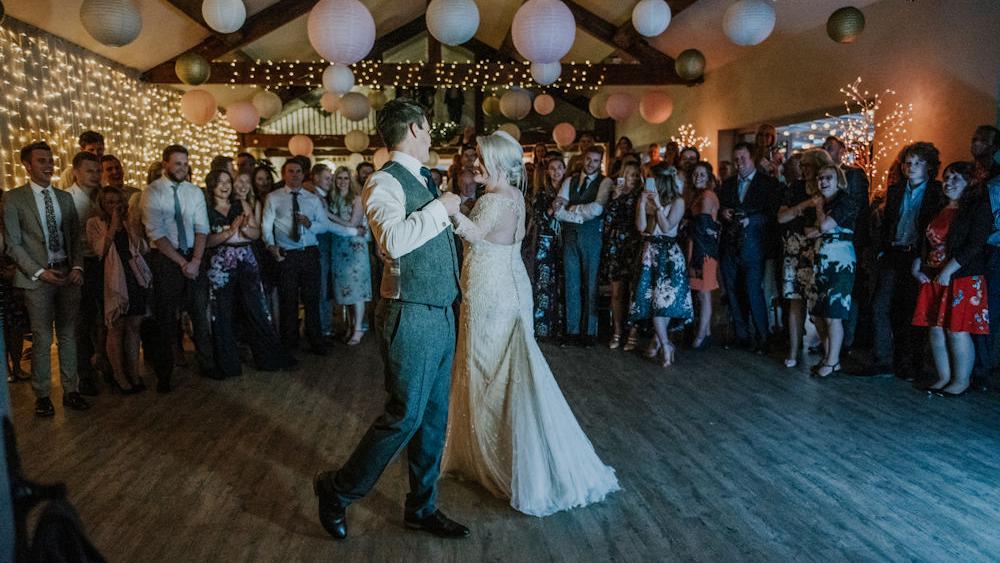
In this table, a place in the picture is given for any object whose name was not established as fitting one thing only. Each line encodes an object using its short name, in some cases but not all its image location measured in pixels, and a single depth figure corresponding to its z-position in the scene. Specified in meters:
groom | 2.21
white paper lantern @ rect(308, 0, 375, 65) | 5.38
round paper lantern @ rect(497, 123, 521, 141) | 11.00
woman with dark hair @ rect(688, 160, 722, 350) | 5.34
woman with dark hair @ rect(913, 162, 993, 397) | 4.09
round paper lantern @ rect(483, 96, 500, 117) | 12.46
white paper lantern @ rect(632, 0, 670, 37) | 6.23
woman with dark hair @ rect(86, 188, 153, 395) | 4.34
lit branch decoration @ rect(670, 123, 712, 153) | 10.58
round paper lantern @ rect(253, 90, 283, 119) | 9.75
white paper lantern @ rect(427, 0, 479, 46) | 5.74
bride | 2.72
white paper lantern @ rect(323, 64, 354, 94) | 8.22
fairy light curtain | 6.47
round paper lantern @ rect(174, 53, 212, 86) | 7.63
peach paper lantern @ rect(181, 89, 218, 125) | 8.27
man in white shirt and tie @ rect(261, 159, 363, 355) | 5.32
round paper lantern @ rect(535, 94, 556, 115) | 11.00
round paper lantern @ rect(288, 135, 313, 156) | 12.62
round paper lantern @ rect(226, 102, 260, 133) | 9.26
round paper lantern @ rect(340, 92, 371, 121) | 9.57
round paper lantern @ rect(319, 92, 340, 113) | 9.94
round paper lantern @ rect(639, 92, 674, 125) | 9.31
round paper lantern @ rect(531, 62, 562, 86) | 8.35
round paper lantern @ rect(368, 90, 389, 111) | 11.62
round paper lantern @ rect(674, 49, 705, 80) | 7.73
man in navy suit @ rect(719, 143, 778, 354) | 5.33
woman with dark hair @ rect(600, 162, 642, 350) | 5.62
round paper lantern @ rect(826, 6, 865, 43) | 5.56
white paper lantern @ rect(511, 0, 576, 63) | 5.71
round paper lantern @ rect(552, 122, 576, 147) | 11.84
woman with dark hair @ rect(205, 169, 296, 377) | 4.77
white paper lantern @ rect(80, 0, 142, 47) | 5.14
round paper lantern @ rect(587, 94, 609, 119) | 10.54
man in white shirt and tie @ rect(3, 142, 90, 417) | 3.93
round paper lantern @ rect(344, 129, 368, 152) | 12.63
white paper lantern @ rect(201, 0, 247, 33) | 5.89
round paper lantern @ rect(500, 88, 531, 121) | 10.13
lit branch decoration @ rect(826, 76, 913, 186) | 6.64
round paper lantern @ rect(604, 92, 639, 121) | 9.76
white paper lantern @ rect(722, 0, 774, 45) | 5.65
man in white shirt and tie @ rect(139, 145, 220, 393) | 4.45
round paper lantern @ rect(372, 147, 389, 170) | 10.24
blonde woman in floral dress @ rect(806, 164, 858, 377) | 4.54
